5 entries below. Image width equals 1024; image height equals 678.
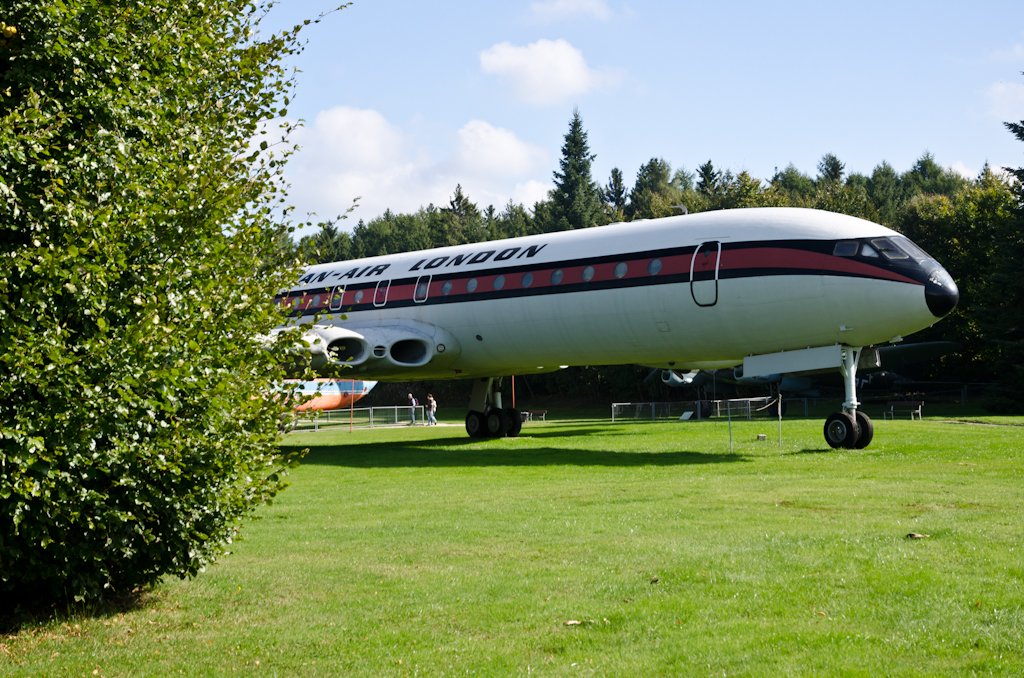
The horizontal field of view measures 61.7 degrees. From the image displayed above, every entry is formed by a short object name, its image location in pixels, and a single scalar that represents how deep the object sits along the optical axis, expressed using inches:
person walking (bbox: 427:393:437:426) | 1469.0
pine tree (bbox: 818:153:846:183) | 3659.0
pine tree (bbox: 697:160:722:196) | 3139.8
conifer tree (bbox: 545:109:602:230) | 2878.9
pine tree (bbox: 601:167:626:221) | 4221.0
